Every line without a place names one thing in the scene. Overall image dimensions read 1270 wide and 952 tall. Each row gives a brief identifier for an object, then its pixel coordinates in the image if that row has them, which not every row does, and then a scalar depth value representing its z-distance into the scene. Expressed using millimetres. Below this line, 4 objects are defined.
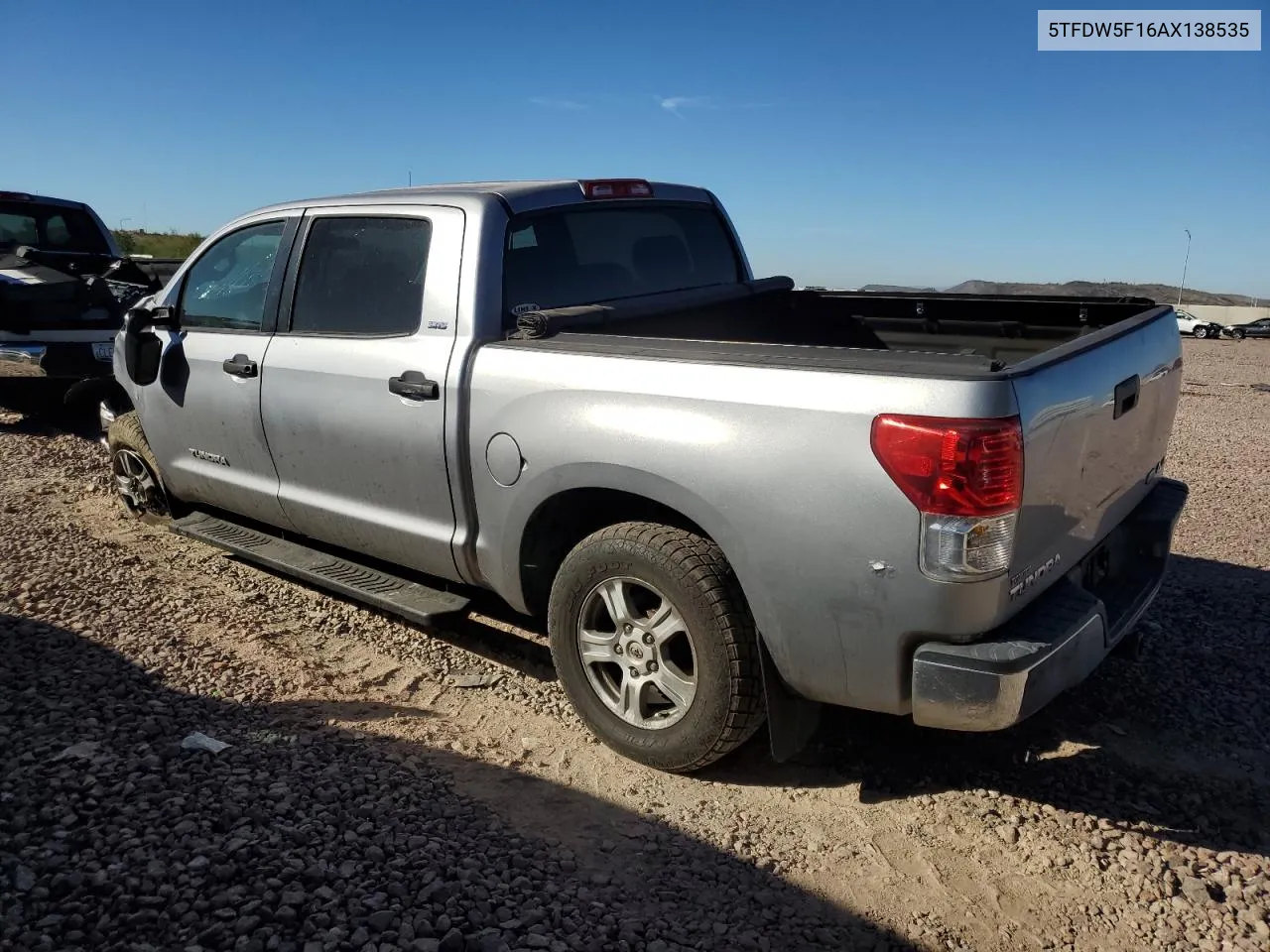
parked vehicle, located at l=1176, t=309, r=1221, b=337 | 39219
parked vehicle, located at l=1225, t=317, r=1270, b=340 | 39906
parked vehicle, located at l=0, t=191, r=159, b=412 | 8391
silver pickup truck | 2562
